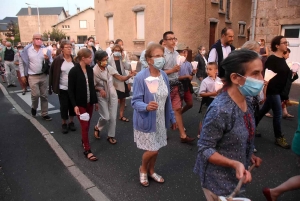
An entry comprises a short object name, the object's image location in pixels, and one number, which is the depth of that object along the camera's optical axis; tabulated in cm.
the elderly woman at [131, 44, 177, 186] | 314
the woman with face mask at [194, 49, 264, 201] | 175
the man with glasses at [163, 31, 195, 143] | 465
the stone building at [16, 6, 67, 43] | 6544
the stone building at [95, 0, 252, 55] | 1661
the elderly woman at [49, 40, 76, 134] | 539
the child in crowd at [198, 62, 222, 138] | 433
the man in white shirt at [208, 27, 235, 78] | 464
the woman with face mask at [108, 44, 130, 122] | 598
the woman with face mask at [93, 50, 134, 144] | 464
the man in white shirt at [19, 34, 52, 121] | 627
